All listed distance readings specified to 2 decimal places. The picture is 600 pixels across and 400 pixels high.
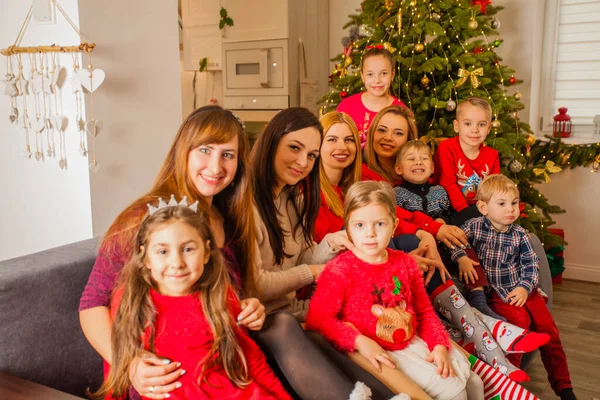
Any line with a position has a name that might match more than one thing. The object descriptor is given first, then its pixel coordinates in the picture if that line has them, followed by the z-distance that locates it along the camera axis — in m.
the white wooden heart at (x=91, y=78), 2.11
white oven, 4.88
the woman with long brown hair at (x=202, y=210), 1.33
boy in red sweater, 2.81
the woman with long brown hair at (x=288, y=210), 1.80
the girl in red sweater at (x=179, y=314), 1.26
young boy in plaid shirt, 2.27
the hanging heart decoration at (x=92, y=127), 2.16
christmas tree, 3.36
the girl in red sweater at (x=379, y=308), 1.56
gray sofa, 1.38
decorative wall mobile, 2.15
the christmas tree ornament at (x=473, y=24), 3.33
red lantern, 4.07
